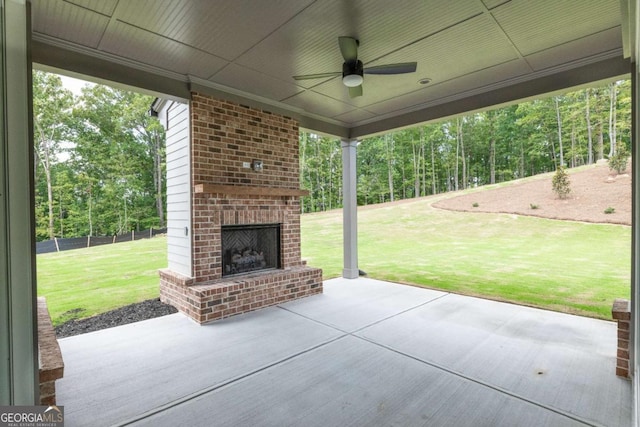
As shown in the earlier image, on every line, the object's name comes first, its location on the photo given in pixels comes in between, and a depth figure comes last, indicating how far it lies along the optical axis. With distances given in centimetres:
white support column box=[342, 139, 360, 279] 620
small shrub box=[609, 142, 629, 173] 1403
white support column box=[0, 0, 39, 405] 97
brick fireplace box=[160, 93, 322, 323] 409
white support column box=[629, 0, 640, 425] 187
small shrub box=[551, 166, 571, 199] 1434
